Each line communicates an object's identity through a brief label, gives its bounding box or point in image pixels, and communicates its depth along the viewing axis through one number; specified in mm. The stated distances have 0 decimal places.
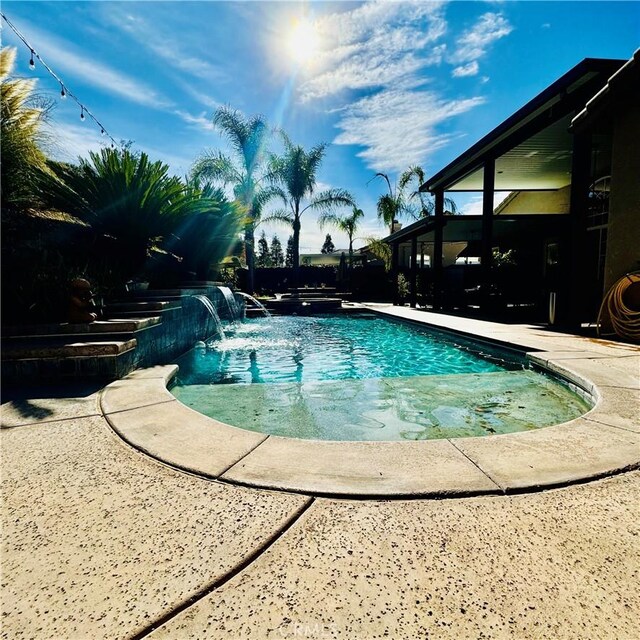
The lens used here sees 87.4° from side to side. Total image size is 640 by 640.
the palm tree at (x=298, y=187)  20016
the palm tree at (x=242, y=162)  18844
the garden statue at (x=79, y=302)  4550
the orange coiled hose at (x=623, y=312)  6015
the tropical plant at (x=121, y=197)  6633
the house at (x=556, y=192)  6461
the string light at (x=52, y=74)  6824
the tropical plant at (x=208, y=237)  10488
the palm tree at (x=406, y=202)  22797
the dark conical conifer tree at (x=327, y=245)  84250
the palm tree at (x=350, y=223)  22366
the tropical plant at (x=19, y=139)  5883
